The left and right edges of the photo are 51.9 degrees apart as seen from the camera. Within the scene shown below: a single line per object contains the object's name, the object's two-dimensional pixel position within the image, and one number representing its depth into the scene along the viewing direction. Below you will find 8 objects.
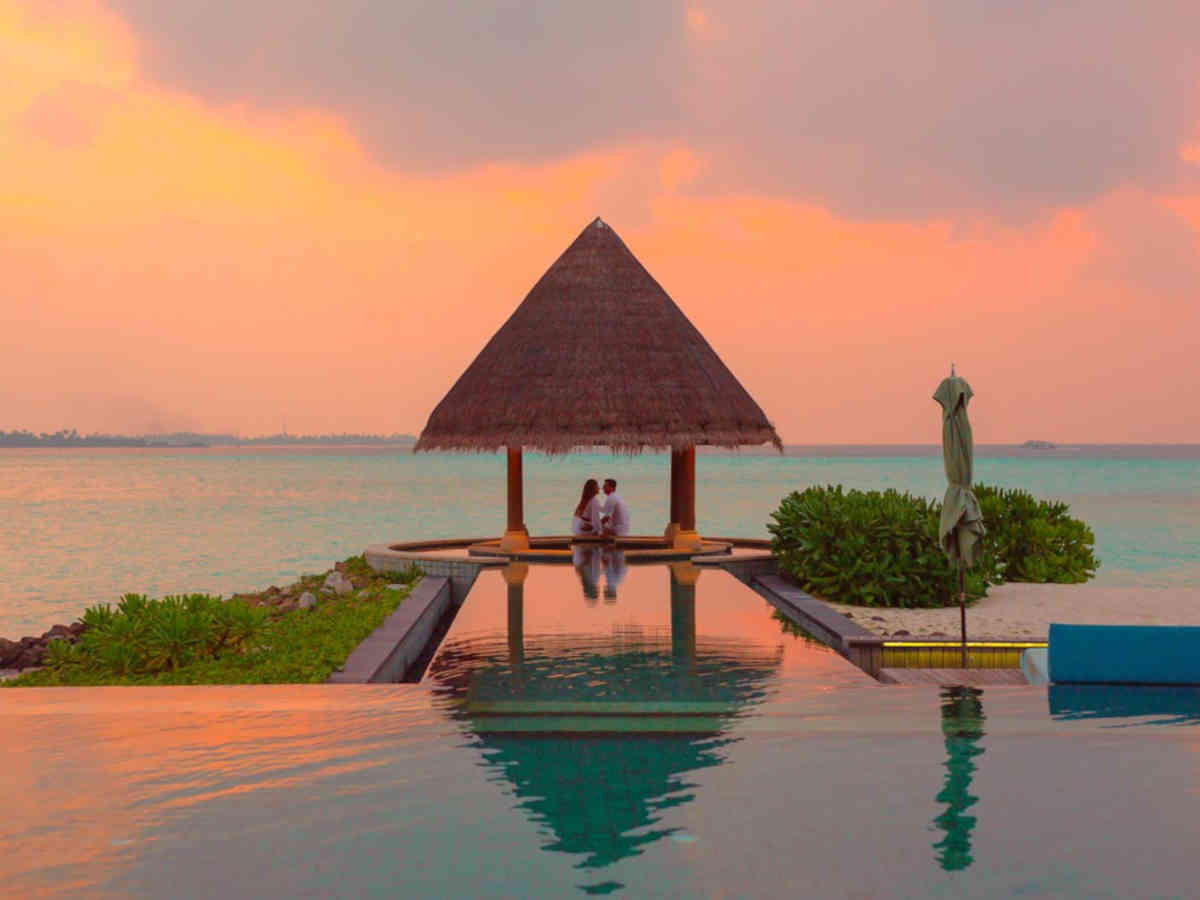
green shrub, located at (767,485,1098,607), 13.20
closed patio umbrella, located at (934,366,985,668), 9.49
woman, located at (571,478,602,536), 18.92
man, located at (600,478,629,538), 18.78
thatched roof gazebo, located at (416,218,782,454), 16.64
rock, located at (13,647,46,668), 12.16
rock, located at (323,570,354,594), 15.36
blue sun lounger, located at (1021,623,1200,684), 8.16
